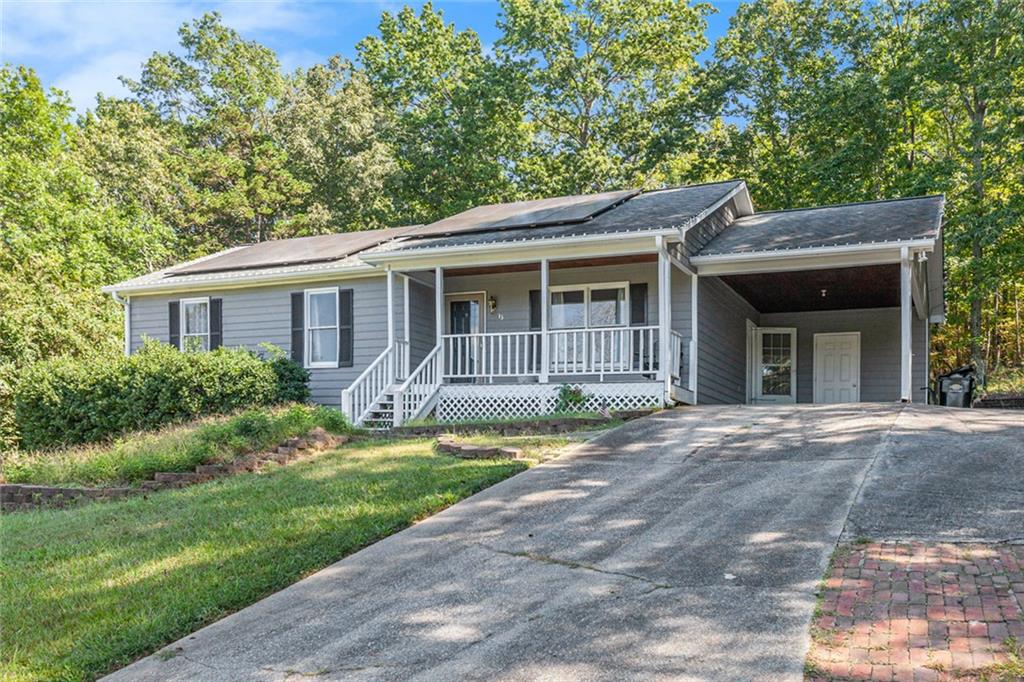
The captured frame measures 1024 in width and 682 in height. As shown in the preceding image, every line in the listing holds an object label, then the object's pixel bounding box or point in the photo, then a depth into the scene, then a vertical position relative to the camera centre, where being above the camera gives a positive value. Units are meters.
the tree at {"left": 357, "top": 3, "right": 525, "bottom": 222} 26.55 +7.21
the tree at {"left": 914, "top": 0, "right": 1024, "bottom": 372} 20.03 +5.22
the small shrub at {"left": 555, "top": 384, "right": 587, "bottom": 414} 12.86 -0.90
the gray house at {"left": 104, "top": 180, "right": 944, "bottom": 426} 13.11 +0.69
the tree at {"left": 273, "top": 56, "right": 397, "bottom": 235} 28.58 +6.46
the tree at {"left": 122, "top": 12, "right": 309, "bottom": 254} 30.62 +7.96
